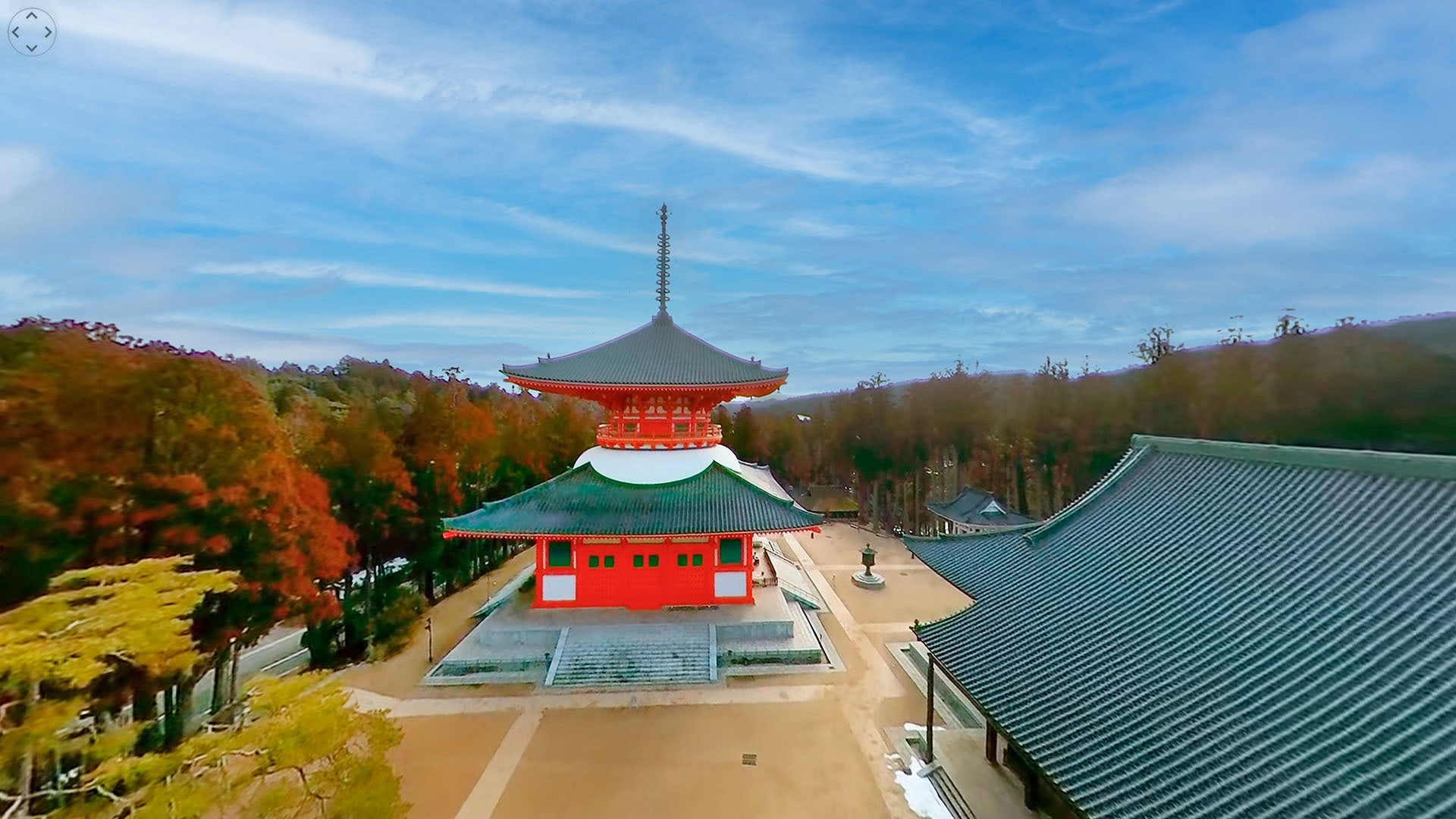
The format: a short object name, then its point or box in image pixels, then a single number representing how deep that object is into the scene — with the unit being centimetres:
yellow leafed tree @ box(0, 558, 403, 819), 561
